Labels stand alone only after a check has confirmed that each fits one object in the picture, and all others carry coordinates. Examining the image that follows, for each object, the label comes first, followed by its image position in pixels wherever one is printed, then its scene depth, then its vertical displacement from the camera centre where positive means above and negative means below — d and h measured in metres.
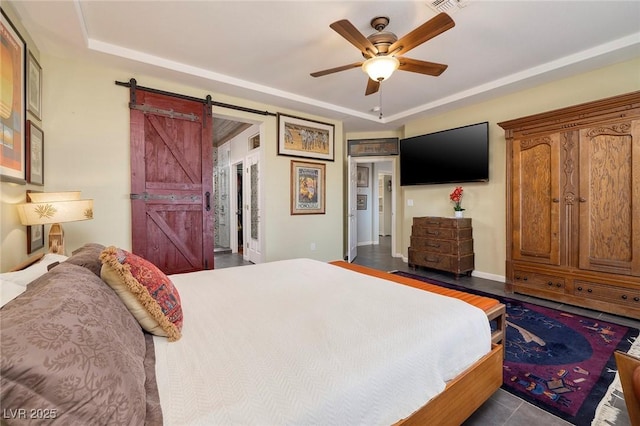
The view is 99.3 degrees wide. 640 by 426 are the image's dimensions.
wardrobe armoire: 2.60 +0.03
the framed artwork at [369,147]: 5.52 +1.27
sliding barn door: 3.10 +0.36
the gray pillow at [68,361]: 0.50 -0.32
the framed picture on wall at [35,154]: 2.10 +0.48
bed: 0.57 -0.51
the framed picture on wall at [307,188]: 4.35 +0.36
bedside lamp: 1.74 +0.00
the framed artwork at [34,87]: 2.18 +1.06
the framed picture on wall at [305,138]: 4.20 +1.17
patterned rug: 1.55 -1.08
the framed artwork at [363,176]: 7.61 +0.93
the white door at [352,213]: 5.25 -0.07
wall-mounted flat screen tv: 3.94 +0.83
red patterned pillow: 1.06 -0.34
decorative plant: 4.20 +0.18
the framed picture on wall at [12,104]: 1.64 +0.70
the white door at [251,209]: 5.15 +0.02
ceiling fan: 1.86 +1.25
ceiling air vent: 2.09 +1.59
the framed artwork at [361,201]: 7.48 +0.21
